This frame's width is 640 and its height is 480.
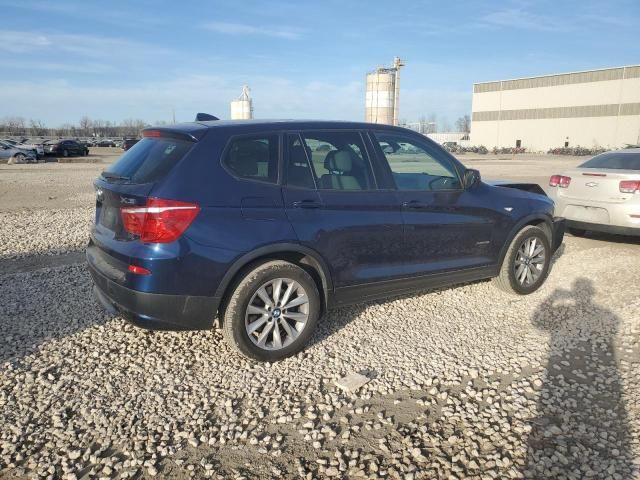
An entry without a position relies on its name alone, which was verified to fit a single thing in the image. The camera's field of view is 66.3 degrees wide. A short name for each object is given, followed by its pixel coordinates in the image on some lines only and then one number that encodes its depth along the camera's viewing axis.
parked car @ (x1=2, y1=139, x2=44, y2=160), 32.56
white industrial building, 59.56
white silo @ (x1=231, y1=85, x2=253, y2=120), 49.91
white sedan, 6.80
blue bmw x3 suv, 3.31
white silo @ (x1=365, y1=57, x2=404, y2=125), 48.69
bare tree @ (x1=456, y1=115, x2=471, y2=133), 139.43
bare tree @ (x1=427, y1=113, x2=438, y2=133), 118.25
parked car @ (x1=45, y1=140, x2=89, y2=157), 37.66
